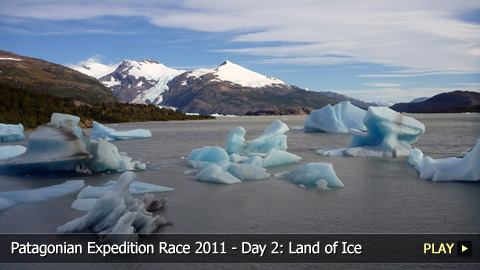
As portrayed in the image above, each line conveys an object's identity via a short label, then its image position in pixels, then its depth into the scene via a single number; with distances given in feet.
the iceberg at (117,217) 18.42
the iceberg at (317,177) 30.73
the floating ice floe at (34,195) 25.39
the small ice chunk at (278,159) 41.11
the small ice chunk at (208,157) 41.04
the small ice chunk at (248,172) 33.99
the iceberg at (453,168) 31.35
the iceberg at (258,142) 47.85
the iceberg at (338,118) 98.58
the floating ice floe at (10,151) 47.50
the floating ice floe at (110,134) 82.23
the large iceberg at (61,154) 36.40
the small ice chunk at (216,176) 32.37
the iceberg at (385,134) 49.16
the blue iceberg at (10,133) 80.94
